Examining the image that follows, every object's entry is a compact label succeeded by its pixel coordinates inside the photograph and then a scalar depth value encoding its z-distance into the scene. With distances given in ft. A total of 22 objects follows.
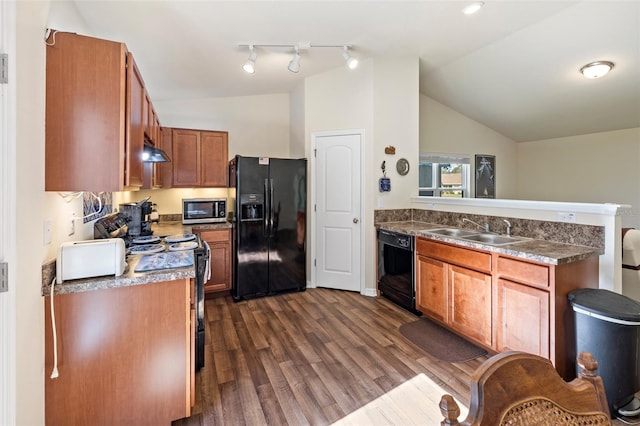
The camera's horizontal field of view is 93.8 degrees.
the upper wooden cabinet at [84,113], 4.91
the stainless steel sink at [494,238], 8.82
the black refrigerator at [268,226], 12.09
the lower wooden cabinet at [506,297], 6.60
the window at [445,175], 17.83
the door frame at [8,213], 3.71
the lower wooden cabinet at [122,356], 4.90
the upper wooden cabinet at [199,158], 13.17
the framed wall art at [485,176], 18.67
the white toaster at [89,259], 4.98
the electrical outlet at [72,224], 6.37
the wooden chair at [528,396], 2.02
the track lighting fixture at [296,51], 9.71
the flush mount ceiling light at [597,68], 10.93
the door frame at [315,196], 12.69
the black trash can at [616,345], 5.76
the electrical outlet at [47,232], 5.03
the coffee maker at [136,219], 9.59
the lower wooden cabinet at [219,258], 12.28
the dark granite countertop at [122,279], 4.89
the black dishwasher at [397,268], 10.62
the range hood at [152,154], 7.78
